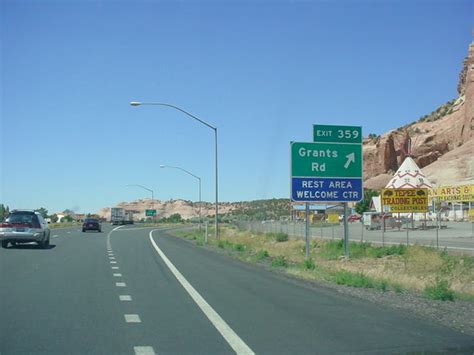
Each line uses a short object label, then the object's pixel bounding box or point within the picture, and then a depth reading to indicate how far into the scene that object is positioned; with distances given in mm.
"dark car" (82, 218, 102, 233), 67875
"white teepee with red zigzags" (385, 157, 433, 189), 90625
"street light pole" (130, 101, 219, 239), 34094
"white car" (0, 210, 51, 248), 31312
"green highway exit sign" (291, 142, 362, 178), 25281
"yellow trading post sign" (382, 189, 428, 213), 37062
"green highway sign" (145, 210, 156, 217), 141088
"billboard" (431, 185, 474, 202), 78500
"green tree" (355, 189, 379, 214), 121938
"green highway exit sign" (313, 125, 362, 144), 25797
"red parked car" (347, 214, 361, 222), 110031
